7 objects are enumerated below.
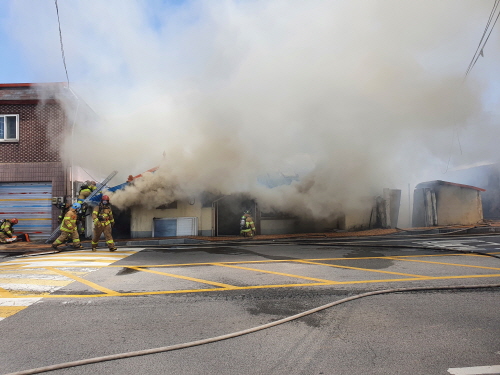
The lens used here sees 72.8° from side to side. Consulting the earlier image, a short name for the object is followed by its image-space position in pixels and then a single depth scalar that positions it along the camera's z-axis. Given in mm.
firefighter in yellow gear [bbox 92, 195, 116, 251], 8695
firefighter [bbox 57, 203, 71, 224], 11609
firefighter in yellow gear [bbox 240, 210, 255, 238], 11610
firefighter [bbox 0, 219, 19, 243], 11508
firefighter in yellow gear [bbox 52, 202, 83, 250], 9242
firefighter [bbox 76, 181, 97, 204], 11117
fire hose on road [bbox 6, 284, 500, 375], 2515
